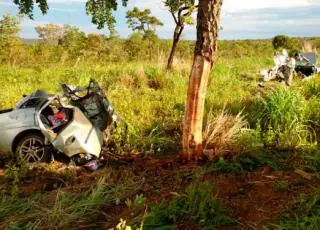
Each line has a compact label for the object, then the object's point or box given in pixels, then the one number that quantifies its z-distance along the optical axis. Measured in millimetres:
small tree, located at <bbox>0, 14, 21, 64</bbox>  20978
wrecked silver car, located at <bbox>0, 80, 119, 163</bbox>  6879
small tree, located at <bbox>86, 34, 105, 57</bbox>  25050
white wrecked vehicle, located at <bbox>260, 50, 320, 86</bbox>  12602
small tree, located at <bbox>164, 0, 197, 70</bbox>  14031
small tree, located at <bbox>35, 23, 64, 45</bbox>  27264
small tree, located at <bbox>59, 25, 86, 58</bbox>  23891
